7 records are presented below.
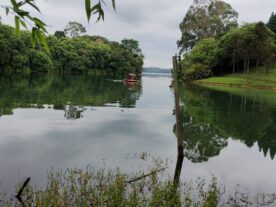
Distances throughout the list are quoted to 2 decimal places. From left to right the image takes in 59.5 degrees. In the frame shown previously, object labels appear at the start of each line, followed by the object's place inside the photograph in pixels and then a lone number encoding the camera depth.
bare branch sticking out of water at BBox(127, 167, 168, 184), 8.12
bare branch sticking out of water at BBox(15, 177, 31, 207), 6.72
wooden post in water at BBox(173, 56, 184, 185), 9.56
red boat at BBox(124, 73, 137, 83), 52.15
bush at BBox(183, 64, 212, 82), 63.83
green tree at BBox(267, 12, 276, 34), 71.66
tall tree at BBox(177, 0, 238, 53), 79.24
